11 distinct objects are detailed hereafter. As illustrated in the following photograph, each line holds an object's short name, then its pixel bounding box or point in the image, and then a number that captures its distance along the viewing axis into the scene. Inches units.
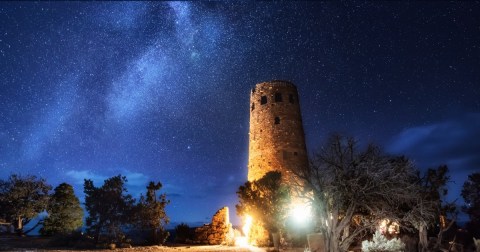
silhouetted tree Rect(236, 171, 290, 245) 955.3
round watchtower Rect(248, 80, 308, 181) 1227.2
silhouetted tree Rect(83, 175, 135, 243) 935.0
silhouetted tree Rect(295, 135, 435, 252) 645.9
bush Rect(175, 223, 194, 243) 1246.3
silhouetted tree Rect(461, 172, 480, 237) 1338.6
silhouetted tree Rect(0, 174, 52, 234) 1175.0
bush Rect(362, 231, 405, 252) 722.2
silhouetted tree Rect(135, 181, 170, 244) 1010.1
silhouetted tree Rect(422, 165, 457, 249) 951.0
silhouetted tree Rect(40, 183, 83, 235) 1192.8
